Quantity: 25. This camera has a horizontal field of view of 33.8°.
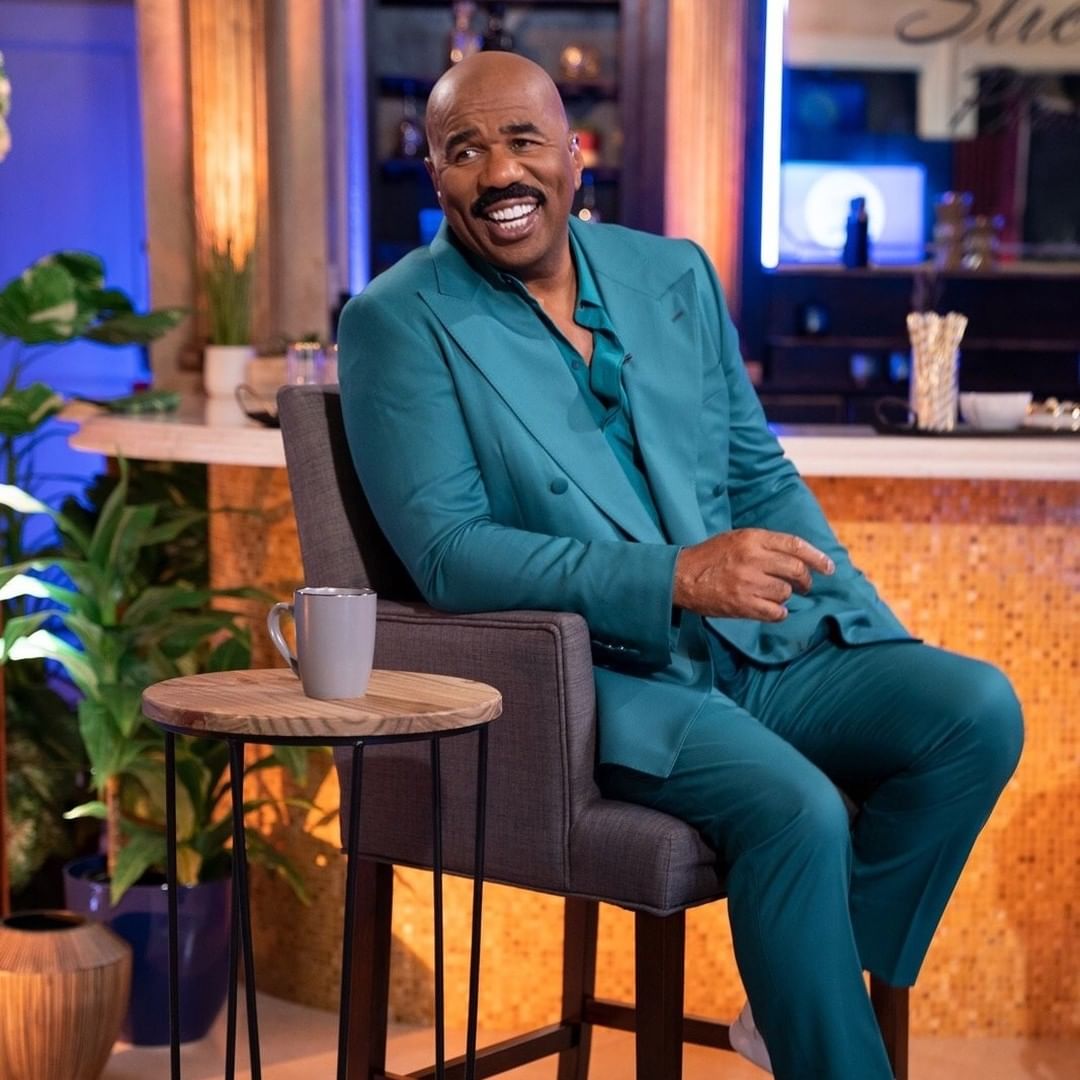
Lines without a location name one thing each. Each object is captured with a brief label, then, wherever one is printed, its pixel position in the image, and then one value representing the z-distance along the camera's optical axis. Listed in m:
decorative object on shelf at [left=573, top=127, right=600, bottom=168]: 7.79
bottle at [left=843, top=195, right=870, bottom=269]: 7.36
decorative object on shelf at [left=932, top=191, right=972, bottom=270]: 7.34
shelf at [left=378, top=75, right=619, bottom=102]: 7.71
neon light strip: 7.58
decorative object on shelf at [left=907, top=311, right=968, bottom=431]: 3.01
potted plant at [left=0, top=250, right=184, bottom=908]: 3.66
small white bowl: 3.02
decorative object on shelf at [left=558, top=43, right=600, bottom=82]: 7.75
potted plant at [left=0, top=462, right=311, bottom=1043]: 2.98
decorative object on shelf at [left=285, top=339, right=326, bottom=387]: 3.30
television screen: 7.62
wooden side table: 1.67
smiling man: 1.95
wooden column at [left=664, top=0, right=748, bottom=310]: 6.94
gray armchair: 1.97
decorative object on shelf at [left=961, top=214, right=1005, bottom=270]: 7.37
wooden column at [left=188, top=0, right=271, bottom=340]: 6.46
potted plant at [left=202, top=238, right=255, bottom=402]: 4.15
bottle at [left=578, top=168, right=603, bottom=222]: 7.75
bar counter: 3.04
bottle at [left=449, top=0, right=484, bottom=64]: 7.57
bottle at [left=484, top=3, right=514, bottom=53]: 7.61
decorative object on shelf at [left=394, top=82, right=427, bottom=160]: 7.64
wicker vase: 2.73
